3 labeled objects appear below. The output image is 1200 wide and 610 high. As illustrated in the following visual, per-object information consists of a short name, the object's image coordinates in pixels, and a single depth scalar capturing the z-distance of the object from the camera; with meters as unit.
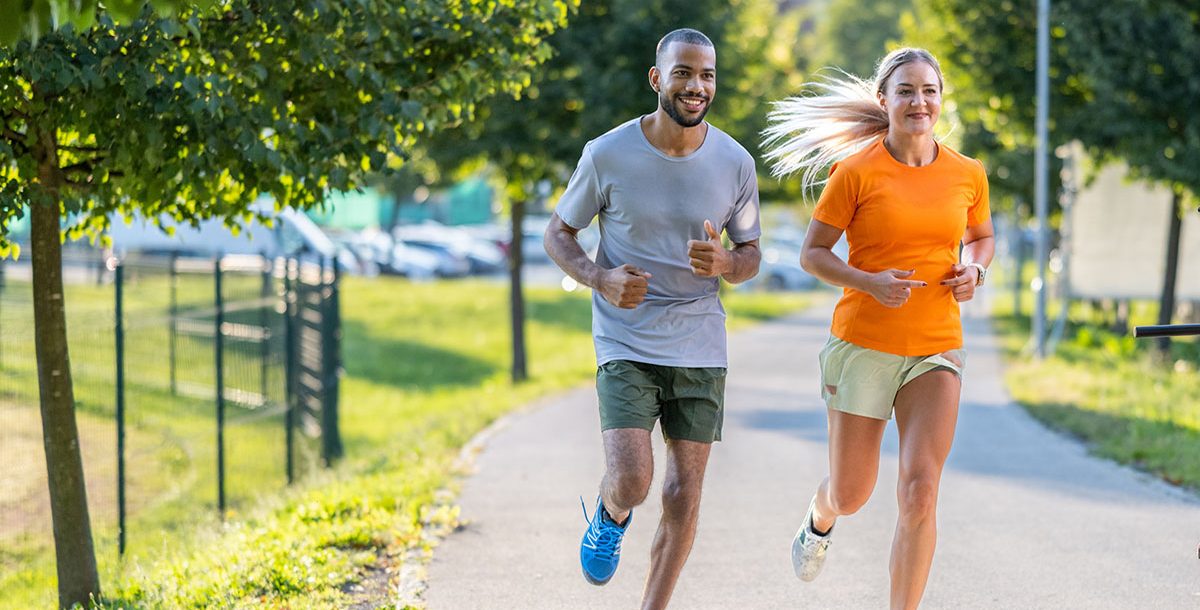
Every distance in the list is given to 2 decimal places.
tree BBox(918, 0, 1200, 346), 15.70
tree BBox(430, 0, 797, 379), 16.23
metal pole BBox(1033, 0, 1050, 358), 17.42
